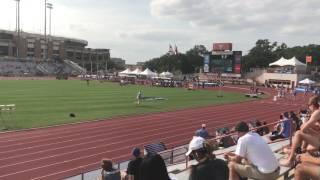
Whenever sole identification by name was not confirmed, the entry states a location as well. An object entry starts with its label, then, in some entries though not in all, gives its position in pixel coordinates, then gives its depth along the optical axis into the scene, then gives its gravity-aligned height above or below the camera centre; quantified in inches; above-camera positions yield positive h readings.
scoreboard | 3034.0 +50.2
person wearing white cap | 216.8 -48.8
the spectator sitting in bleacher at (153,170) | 255.8 -60.7
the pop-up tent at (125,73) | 3819.4 -45.8
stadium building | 6117.1 +275.2
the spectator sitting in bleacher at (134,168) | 295.7 -69.1
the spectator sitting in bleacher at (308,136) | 264.2 -41.2
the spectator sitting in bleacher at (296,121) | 557.5 -70.0
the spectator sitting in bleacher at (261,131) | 707.4 -102.8
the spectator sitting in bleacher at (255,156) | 245.8 -49.9
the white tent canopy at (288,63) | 3347.9 +53.3
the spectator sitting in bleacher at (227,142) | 591.2 -102.9
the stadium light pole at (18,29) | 5071.9 +505.5
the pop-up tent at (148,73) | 3413.6 -39.5
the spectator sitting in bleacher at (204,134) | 493.3 -80.8
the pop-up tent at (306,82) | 2671.0 -75.4
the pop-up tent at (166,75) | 3574.1 -55.4
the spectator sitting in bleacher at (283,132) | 540.4 -80.2
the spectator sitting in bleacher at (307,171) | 226.9 -54.1
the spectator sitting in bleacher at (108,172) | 363.6 -89.4
